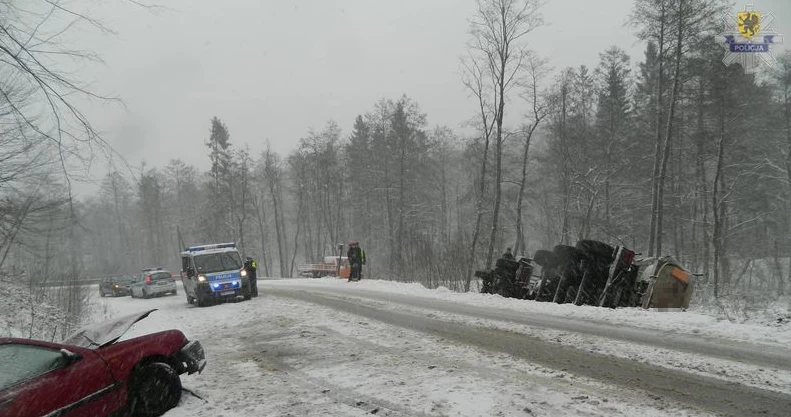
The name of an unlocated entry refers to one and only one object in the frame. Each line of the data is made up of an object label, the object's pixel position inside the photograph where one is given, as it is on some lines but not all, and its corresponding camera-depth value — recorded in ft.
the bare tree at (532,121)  106.25
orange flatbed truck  126.65
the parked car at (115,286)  123.95
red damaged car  14.78
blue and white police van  61.57
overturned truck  38.45
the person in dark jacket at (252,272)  66.90
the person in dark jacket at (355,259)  82.99
